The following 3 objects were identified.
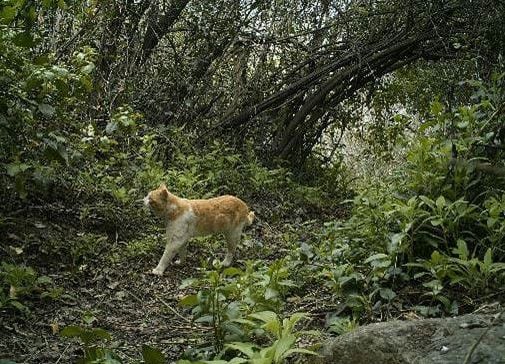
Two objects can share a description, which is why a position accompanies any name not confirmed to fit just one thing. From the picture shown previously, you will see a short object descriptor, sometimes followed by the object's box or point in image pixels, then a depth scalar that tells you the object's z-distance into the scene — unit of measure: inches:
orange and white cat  236.8
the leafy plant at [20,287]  176.2
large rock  108.7
